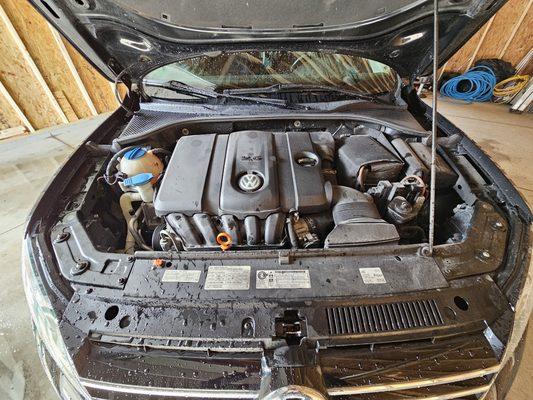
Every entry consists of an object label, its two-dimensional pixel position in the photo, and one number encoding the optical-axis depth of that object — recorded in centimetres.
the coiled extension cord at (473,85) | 441
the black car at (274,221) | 76
